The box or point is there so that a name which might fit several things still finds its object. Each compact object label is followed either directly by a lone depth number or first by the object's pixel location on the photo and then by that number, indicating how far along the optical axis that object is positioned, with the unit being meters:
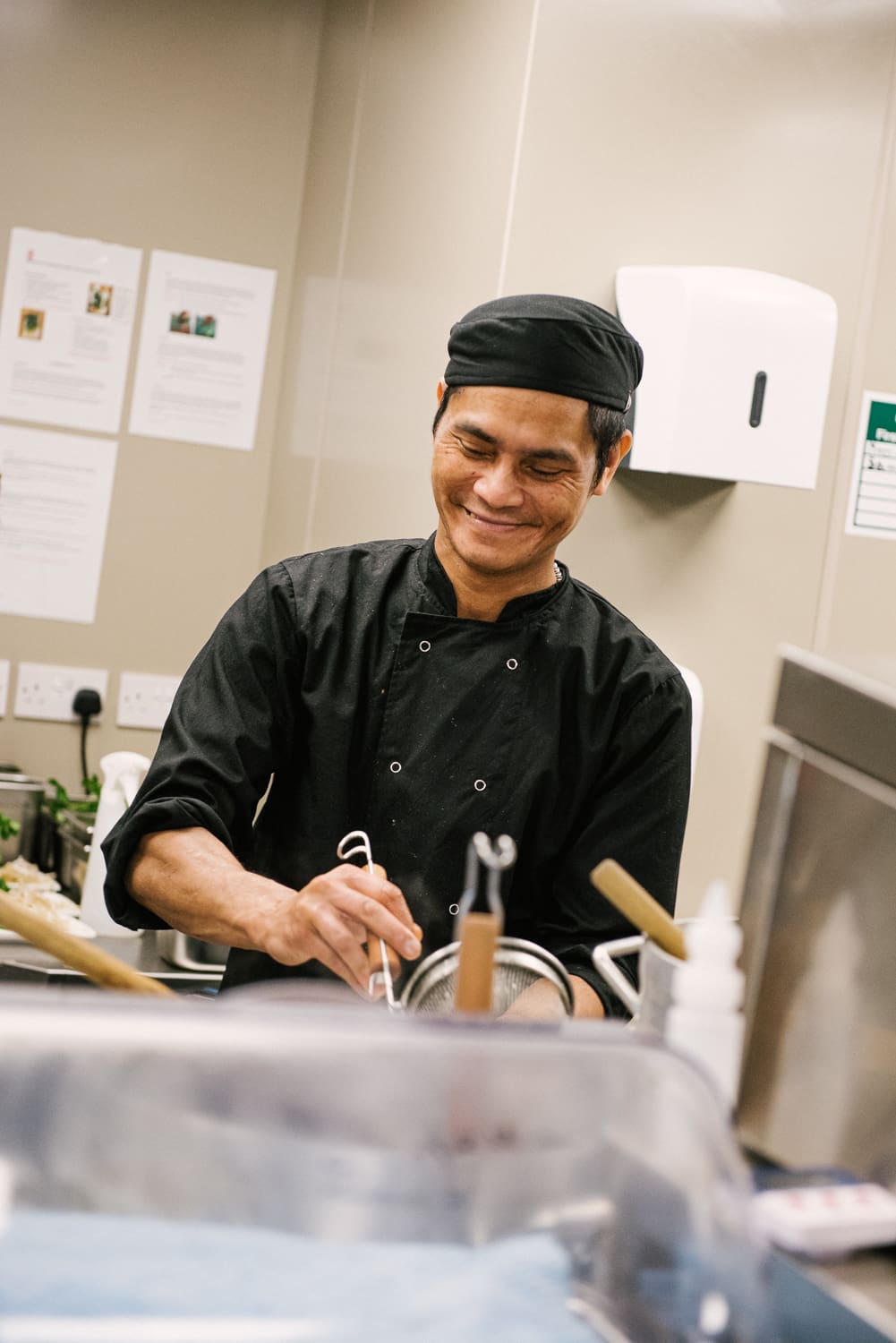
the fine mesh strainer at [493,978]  1.08
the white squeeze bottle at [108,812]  2.70
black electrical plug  3.30
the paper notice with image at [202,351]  3.31
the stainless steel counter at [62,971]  2.48
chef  1.69
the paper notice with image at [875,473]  2.70
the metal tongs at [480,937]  0.92
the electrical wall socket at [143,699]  3.35
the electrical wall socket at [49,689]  3.28
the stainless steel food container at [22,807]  3.08
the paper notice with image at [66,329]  3.21
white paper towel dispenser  2.29
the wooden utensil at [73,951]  0.95
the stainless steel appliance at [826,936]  1.04
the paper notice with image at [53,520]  3.26
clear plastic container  0.78
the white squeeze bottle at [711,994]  0.98
